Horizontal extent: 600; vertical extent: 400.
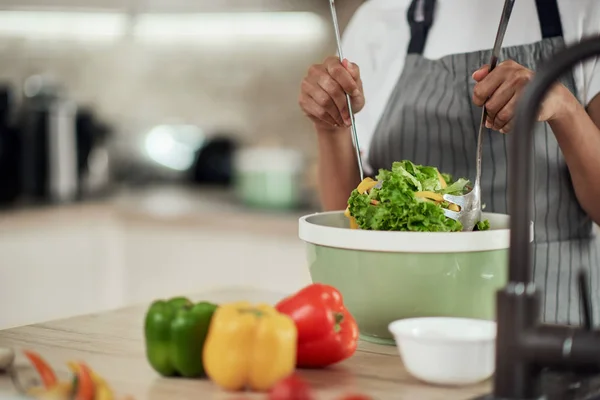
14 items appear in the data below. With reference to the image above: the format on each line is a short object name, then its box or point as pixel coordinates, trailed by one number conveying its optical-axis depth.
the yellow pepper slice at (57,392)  1.21
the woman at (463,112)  1.67
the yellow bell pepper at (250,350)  1.24
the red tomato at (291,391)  1.10
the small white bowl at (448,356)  1.25
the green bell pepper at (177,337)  1.29
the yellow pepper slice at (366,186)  1.48
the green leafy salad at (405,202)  1.41
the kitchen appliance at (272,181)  3.39
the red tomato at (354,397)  1.10
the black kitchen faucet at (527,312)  1.15
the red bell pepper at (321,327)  1.33
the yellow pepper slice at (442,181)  1.48
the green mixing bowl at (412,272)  1.39
